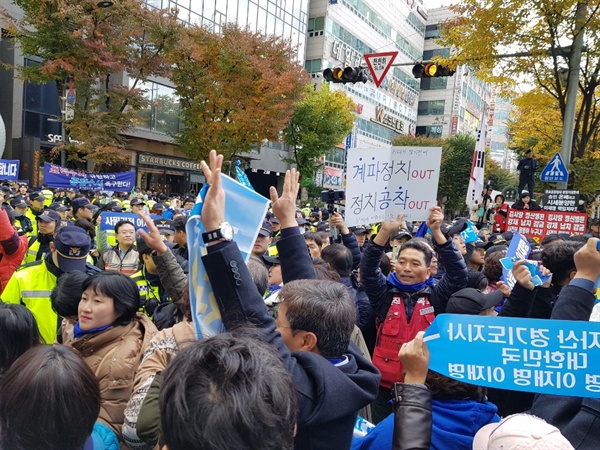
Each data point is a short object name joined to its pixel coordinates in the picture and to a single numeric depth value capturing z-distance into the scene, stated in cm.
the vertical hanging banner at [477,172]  639
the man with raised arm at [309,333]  154
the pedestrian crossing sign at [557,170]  851
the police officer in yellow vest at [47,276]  341
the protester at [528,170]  1152
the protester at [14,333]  205
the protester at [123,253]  521
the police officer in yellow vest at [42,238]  552
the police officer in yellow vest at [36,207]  843
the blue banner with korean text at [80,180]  1148
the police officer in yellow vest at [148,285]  397
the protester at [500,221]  1044
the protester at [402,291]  323
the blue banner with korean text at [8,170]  1026
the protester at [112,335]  223
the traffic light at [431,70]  998
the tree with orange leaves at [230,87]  2141
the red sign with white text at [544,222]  784
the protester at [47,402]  137
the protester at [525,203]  923
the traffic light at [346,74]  1062
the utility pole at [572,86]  862
